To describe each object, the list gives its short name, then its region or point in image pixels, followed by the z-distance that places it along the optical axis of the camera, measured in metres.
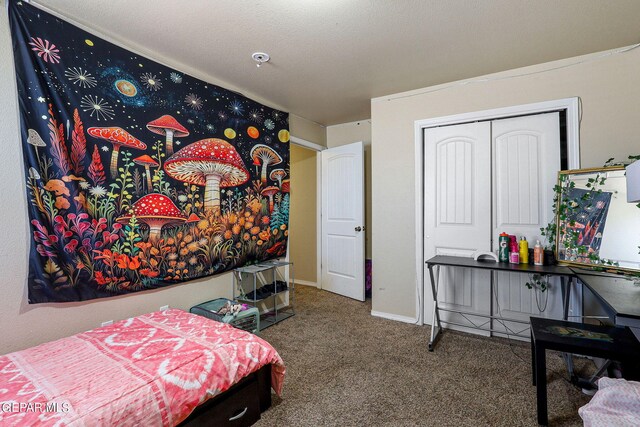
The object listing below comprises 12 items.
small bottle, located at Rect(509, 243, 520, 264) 2.53
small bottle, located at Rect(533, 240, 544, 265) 2.44
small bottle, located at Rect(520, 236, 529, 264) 2.53
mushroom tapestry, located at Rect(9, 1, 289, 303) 1.77
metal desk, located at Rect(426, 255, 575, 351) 2.19
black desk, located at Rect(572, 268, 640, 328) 1.36
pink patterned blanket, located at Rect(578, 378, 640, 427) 1.01
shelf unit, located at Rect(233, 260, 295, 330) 3.05
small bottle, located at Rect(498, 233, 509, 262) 2.59
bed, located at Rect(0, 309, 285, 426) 1.19
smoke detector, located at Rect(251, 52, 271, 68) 2.41
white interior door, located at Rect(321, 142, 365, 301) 3.99
